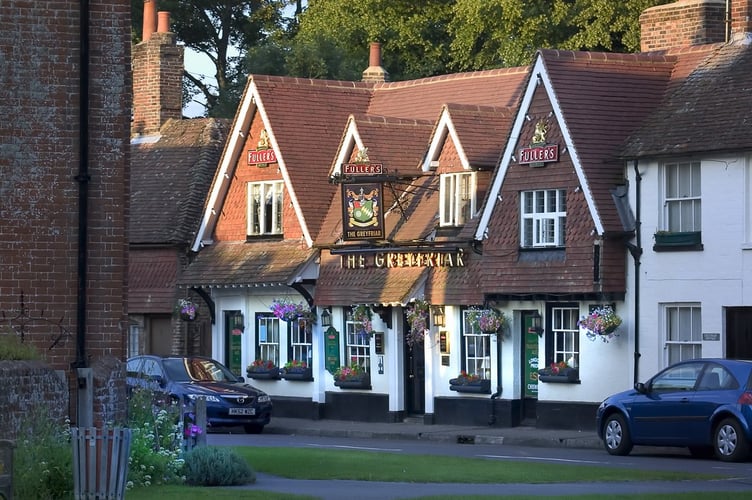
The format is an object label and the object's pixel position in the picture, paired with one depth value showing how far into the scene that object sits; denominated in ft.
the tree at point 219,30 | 209.15
